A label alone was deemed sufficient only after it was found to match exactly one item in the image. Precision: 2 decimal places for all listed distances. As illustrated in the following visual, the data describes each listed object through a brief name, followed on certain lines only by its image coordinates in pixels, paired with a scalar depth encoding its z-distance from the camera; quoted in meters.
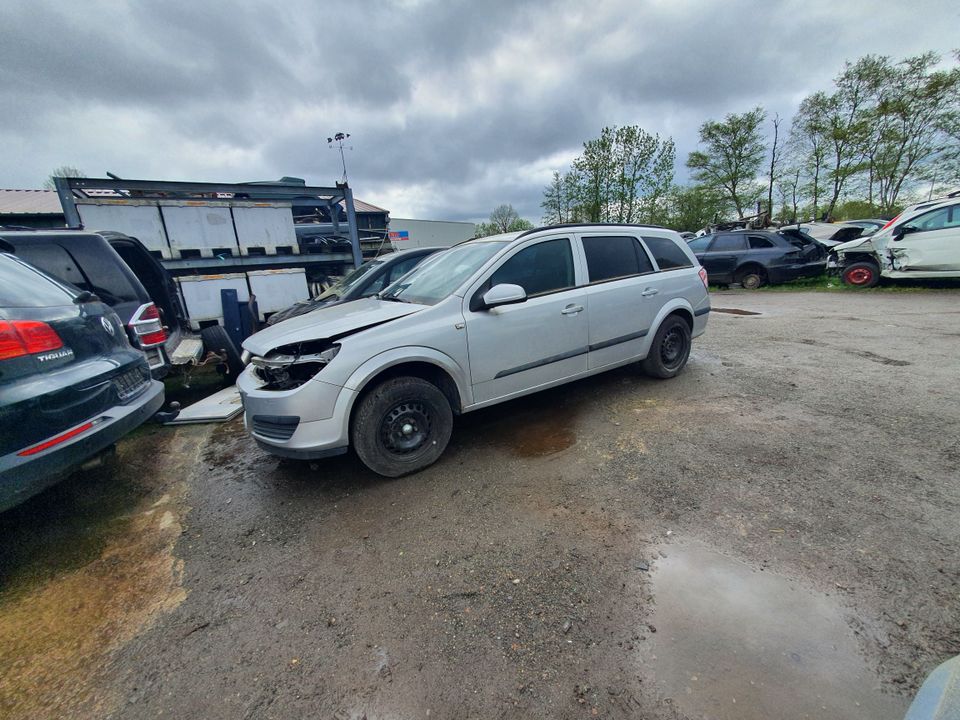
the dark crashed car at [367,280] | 5.91
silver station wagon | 2.55
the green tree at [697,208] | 29.23
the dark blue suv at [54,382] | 1.85
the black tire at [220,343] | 4.88
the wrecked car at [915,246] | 7.95
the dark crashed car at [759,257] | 10.66
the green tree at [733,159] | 28.14
